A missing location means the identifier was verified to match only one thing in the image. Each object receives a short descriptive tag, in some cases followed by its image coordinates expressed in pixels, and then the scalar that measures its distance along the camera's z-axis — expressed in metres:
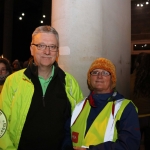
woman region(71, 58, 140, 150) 1.60
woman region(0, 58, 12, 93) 3.17
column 2.61
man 1.73
